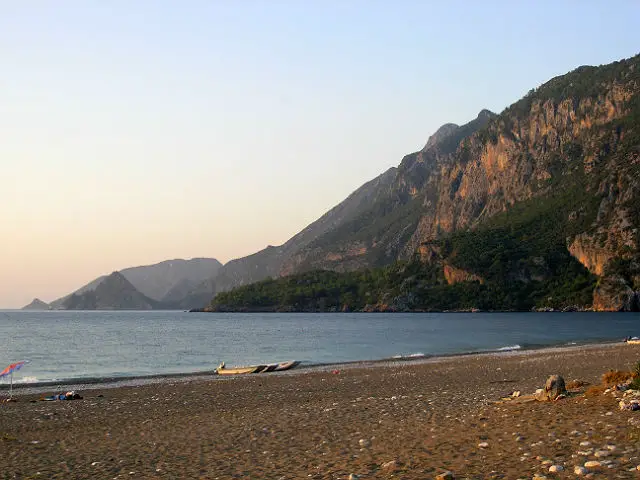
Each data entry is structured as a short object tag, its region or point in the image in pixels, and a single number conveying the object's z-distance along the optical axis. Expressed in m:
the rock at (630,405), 15.10
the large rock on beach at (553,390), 18.36
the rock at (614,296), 183.00
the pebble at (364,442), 15.10
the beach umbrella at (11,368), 27.89
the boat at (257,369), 46.03
